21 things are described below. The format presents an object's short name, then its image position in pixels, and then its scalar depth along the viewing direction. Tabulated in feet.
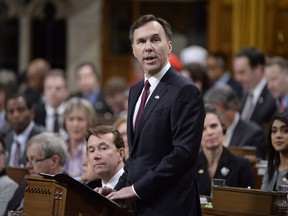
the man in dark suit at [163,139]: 28.30
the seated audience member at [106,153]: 34.24
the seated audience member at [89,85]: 68.18
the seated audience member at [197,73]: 58.75
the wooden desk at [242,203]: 31.89
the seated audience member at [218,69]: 68.59
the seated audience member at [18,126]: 51.72
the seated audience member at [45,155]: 40.37
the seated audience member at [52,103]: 61.82
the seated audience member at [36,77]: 72.43
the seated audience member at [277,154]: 36.94
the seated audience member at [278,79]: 60.90
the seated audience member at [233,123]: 50.62
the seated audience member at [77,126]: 49.73
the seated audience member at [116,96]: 66.74
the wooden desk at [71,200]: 28.43
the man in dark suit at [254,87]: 56.54
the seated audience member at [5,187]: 39.42
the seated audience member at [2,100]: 61.16
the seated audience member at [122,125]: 45.59
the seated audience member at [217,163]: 40.91
